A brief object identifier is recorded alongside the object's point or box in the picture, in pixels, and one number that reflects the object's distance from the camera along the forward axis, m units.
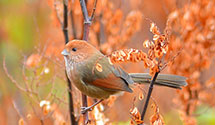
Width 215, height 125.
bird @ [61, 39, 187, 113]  6.52
